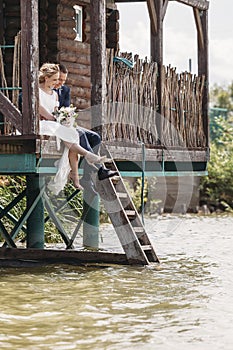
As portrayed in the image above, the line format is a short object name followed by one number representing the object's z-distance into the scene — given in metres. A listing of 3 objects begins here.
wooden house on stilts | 11.43
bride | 11.65
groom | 11.87
